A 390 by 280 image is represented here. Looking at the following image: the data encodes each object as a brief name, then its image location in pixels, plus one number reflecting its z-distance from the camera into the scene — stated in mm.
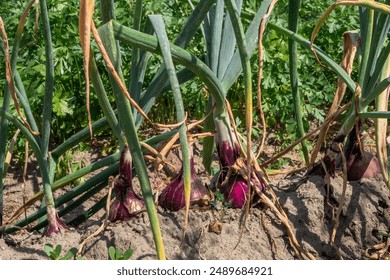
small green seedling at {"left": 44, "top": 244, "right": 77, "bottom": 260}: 2176
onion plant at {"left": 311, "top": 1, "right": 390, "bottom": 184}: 2410
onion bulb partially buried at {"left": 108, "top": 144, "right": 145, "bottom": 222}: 2393
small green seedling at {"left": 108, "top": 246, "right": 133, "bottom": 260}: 2172
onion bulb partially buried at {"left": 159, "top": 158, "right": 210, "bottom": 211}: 2374
